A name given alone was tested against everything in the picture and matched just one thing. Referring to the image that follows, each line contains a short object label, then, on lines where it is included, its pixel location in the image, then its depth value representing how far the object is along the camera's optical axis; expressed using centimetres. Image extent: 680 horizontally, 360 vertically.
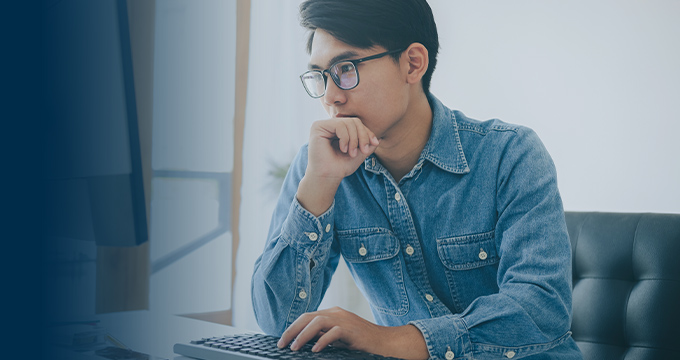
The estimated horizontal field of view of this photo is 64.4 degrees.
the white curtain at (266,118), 253
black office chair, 109
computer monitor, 67
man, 98
